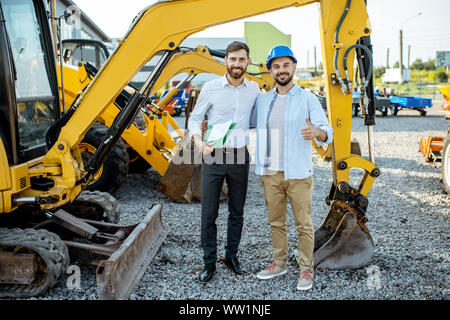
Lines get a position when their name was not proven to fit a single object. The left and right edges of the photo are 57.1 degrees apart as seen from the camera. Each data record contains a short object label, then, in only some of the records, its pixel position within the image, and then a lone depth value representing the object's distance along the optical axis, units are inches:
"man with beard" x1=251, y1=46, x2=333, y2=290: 135.9
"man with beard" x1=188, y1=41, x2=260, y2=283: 138.7
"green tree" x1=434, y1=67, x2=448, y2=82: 1956.7
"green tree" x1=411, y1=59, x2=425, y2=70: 3319.4
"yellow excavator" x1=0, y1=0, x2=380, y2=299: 136.7
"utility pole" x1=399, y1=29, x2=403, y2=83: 1526.1
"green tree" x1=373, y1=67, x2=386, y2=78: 2598.4
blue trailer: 799.7
